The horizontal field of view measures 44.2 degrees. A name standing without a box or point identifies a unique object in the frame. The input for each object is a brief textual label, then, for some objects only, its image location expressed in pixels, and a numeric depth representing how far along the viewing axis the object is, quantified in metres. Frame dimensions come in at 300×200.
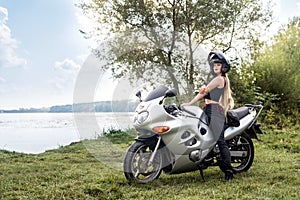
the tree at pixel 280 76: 10.54
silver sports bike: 3.78
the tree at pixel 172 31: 8.98
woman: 4.01
